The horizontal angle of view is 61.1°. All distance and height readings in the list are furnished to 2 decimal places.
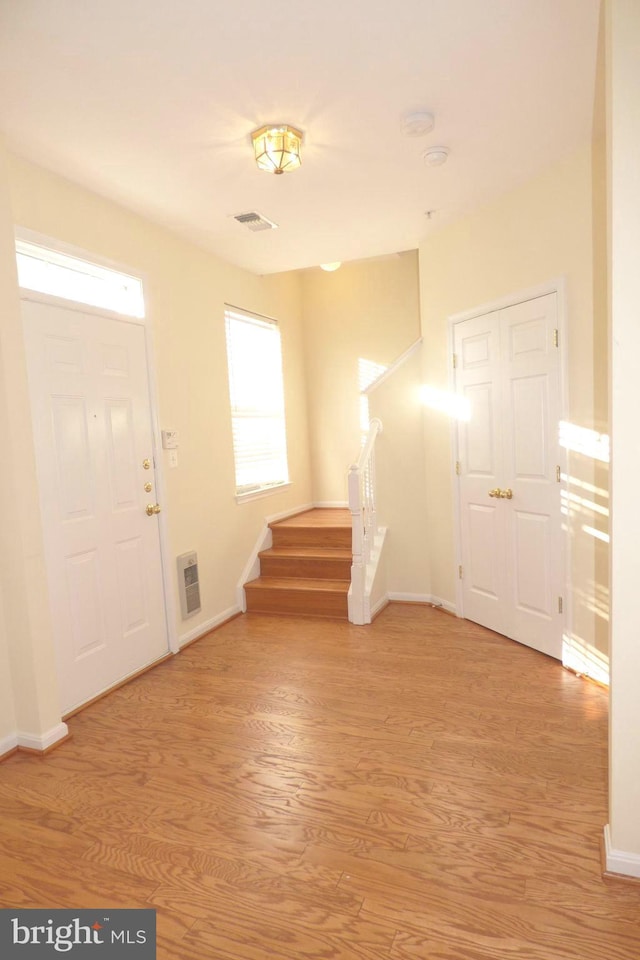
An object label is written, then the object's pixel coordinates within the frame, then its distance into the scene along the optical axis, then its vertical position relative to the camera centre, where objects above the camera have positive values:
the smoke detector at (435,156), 2.80 +1.39
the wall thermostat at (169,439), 3.69 -0.01
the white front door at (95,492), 2.82 -0.29
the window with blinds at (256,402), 4.73 +0.30
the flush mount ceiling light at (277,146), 2.54 +1.36
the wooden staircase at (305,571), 4.36 -1.19
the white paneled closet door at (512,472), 3.25 -0.34
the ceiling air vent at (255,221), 3.54 +1.41
